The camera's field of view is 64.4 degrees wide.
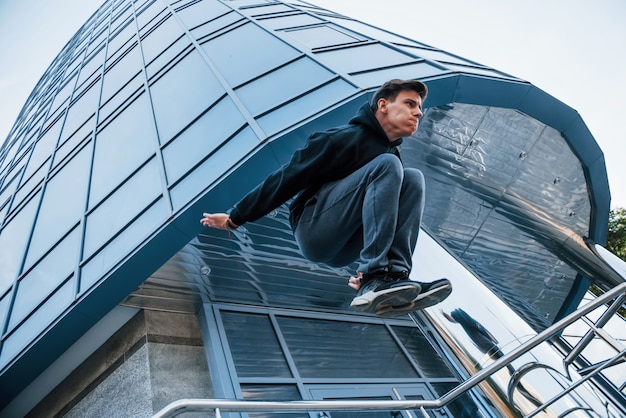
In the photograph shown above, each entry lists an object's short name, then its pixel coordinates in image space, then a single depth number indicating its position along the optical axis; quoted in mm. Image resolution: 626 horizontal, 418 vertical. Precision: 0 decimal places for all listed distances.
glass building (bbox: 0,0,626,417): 5270
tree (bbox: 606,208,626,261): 19395
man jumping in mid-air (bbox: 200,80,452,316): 2961
